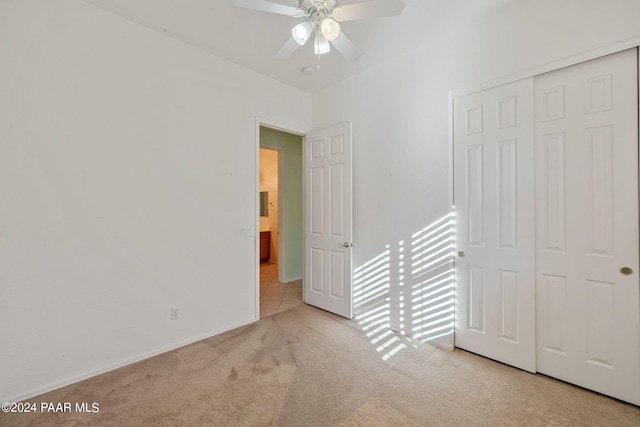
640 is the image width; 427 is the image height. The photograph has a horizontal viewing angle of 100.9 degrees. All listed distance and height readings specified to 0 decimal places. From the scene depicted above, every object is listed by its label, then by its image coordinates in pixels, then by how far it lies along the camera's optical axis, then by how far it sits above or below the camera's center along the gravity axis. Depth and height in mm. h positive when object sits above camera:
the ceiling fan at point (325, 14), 1506 +1195
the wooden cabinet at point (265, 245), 6211 -760
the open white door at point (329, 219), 3070 -83
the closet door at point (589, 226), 1680 -99
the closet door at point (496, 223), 2031 -94
